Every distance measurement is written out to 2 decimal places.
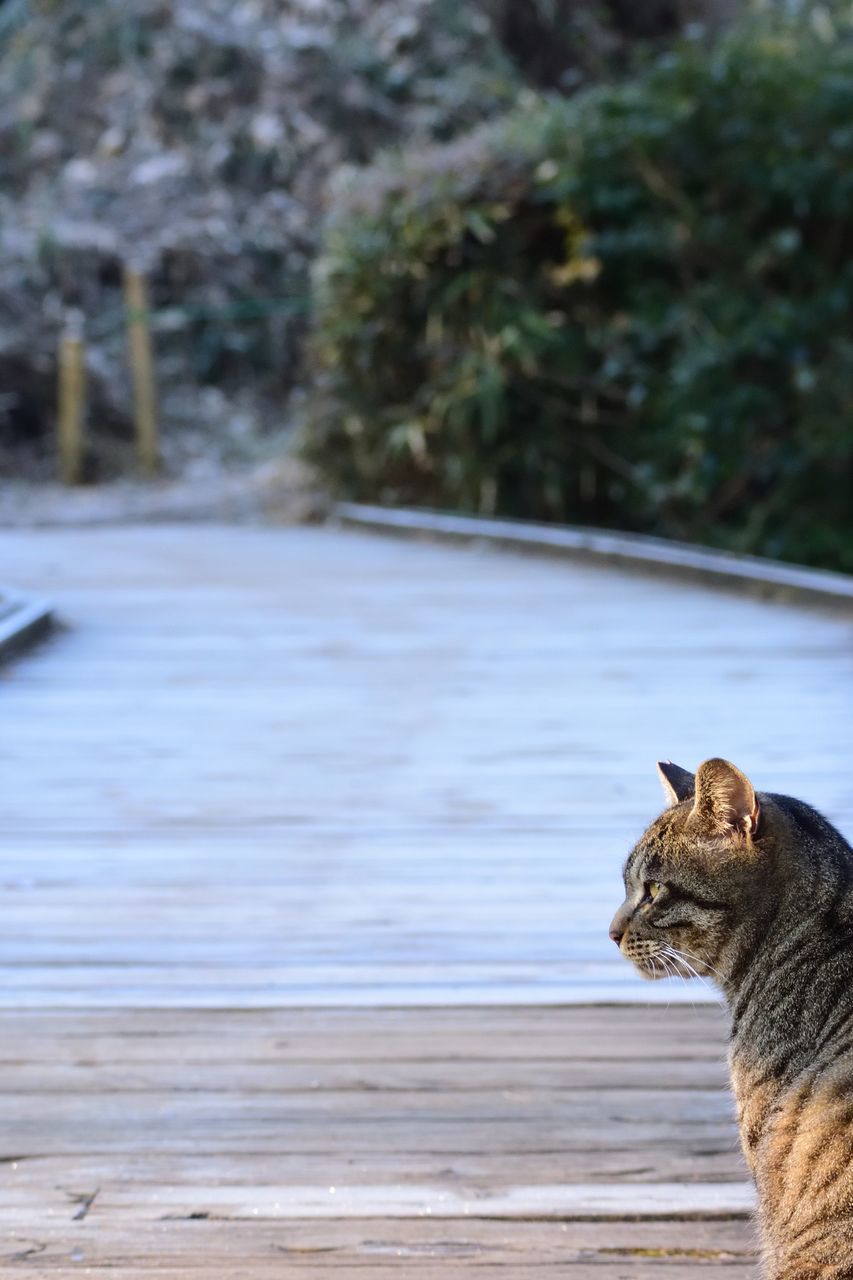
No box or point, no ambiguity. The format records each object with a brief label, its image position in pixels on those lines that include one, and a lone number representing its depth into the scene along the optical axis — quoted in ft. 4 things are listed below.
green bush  58.49
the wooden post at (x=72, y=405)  84.17
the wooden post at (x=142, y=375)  85.75
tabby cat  11.99
